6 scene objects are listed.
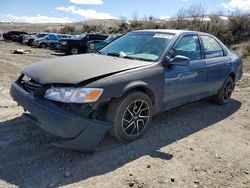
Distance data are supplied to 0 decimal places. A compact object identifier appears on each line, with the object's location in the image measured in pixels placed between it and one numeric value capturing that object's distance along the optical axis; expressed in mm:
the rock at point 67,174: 2256
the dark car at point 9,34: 24760
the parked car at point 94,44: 12382
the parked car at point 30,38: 20196
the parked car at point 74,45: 13053
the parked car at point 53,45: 17092
